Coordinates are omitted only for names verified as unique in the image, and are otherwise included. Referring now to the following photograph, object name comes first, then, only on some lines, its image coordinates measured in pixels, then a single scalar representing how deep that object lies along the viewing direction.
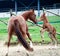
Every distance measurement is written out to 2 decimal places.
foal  16.90
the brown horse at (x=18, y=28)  11.99
